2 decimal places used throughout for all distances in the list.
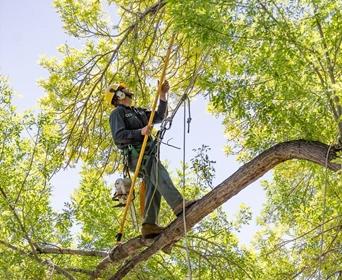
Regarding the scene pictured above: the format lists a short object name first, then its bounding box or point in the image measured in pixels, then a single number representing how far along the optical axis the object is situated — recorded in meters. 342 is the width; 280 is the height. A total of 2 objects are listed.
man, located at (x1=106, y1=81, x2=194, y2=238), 5.00
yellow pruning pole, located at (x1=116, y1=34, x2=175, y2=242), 4.74
